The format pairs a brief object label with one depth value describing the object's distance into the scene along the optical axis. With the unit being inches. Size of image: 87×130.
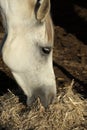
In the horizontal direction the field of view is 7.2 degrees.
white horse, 255.0
